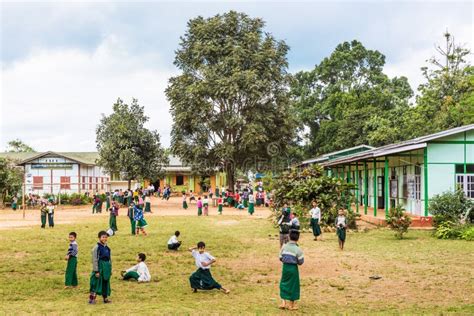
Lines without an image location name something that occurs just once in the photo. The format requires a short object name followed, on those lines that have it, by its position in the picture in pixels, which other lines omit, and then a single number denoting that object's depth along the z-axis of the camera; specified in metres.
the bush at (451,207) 22.58
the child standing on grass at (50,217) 27.34
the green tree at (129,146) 48.06
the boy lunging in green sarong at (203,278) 12.02
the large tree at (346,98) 59.22
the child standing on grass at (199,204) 35.54
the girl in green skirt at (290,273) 10.13
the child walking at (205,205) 36.03
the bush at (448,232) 21.00
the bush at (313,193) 24.66
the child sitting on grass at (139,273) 13.26
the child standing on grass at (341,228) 18.03
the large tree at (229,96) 44.72
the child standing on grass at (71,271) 12.56
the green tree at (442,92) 49.41
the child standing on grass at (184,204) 42.07
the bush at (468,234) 20.40
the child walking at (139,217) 23.27
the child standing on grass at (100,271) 10.81
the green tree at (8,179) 45.38
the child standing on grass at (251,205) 36.00
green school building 24.35
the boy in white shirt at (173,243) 18.42
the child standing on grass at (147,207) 38.50
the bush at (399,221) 20.80
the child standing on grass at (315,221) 21.05
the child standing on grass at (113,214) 23.86
